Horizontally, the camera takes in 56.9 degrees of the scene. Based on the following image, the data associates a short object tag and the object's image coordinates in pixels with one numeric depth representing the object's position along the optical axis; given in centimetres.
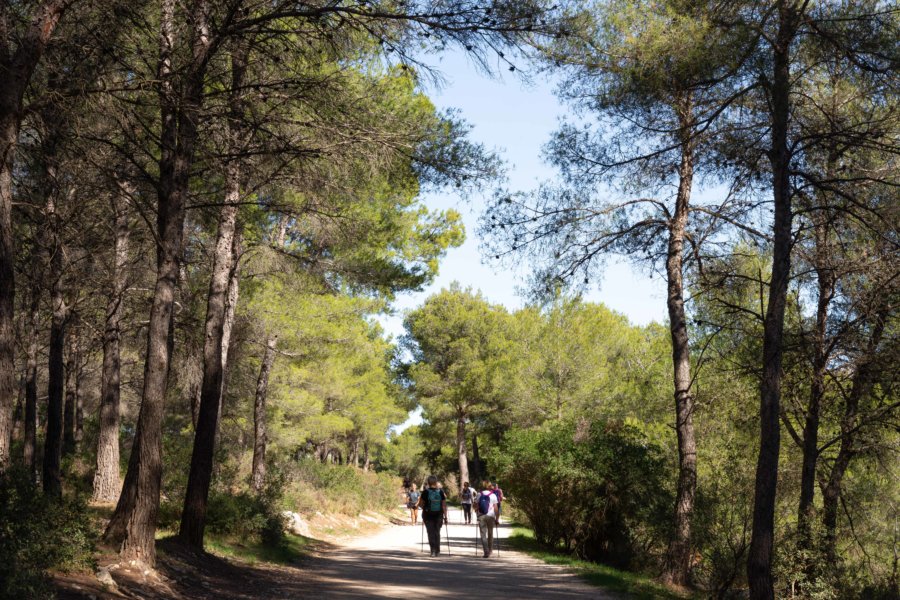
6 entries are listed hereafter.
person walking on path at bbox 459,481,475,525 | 3042
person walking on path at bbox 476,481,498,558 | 1864
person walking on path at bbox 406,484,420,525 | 3619
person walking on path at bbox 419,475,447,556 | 1856
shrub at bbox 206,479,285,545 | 1549
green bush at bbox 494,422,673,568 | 1725
